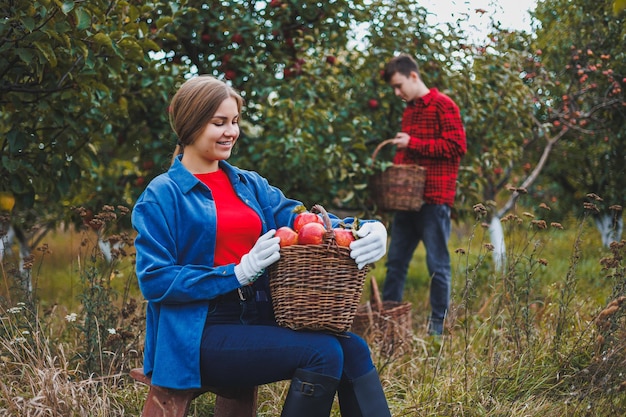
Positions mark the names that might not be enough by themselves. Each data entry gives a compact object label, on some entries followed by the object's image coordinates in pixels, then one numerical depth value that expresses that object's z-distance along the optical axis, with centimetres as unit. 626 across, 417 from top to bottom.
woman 224
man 468
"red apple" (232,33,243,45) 499
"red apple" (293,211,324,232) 237
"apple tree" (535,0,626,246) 632
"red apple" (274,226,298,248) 227
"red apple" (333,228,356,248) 226
